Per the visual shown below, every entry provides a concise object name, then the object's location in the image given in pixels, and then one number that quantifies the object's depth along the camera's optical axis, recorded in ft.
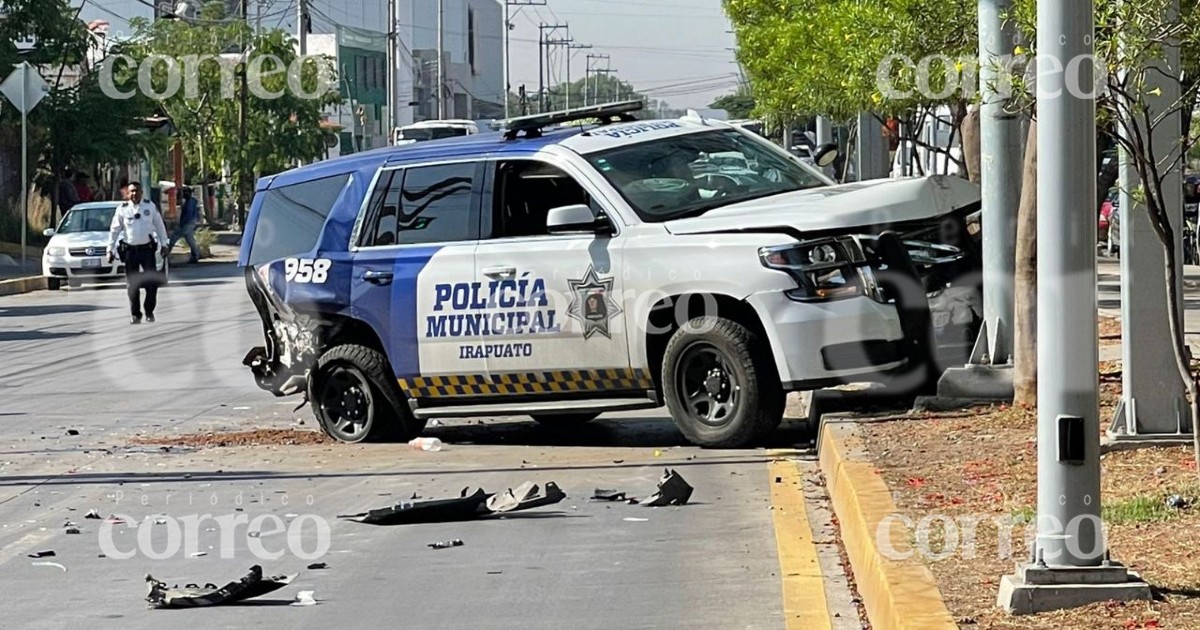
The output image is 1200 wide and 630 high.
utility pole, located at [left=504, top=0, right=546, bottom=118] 423.23
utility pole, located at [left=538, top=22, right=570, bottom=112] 512.63
